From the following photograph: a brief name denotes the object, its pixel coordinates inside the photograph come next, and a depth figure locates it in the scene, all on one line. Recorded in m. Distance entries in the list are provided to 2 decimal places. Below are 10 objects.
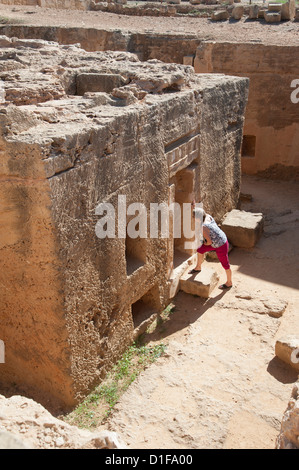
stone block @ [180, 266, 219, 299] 6.55
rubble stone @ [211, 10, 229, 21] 13.34
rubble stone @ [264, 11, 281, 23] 12.46
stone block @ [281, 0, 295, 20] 12.47
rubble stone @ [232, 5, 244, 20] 13.20
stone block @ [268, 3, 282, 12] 12.87
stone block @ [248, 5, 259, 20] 12.98
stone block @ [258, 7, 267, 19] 12.95
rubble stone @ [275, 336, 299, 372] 5.14
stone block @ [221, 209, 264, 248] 7.96
